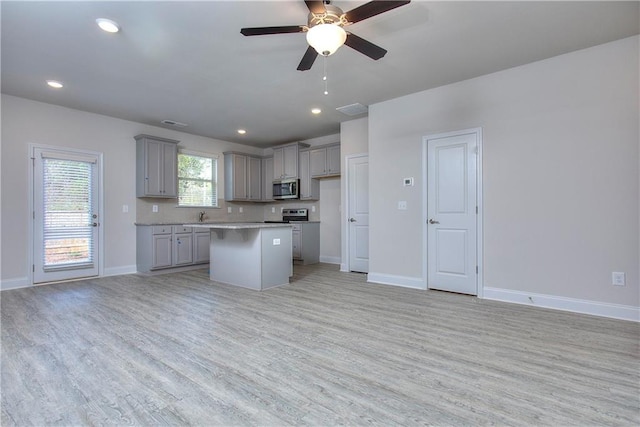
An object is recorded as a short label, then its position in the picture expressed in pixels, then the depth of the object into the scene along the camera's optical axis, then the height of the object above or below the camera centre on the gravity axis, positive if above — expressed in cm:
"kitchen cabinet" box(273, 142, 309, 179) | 698 +120
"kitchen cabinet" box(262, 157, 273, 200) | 763 +84
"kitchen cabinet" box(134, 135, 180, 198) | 562 +86
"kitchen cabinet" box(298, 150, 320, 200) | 679 +68
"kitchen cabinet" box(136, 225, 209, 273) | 548 -61
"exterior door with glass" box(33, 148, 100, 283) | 470 -2
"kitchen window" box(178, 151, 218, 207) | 647 +72
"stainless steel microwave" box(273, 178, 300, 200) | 691 +54
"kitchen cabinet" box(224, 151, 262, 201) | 707 +83
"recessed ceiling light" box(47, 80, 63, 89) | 397 +167
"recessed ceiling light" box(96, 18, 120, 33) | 272 +166
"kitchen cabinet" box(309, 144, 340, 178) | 640 +107
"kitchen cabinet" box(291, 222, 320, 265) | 659 -64
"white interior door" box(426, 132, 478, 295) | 405 -2
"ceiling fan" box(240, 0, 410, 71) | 221 +137
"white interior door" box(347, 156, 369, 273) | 564 -1
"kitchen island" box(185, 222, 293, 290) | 437 -62
